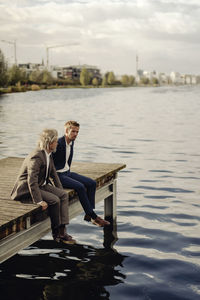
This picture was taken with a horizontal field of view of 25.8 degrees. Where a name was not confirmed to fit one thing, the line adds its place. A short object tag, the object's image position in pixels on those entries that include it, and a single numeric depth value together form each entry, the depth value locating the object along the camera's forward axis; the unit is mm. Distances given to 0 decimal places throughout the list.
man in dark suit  7184
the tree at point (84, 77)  190625
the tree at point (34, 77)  153000
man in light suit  6215
